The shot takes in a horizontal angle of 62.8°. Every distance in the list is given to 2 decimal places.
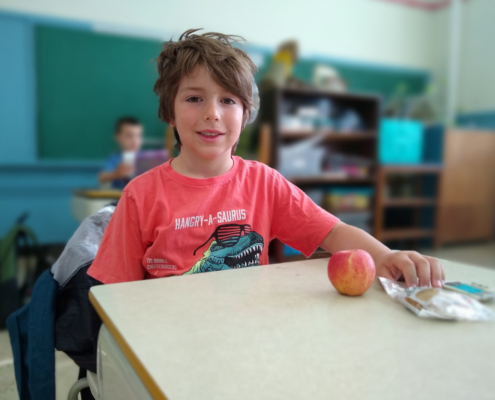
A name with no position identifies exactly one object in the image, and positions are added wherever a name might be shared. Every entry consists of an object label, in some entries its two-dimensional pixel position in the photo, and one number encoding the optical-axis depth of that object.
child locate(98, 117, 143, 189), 1.93
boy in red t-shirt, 0.74
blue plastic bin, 3.33
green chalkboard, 2.73
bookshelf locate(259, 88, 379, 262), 2.93
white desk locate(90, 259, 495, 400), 0.31
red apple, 0.51
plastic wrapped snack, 0.44
